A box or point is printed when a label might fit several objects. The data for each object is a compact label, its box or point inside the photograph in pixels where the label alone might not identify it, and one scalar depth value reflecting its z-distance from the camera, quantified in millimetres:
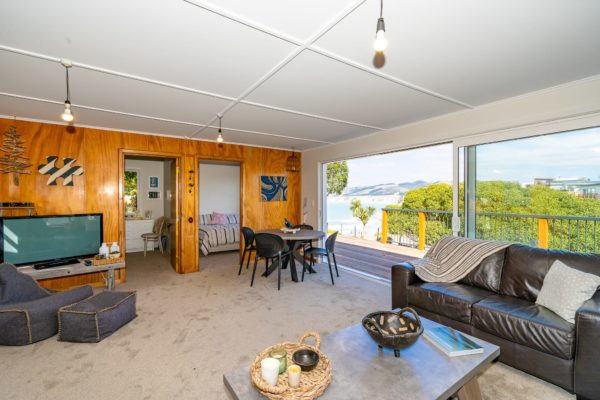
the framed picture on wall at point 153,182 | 7195
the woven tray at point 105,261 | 3607
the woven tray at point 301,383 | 1217
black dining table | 4197
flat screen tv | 3291
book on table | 1610
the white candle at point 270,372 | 1280
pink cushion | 7186
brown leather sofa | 1794
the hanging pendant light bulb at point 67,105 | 2104
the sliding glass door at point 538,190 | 2816
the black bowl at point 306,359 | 1406
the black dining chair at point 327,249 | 4387
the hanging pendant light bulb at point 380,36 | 1244
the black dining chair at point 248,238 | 4633
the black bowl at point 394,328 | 1540
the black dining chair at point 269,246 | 3947
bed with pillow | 6305
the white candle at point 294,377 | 1287
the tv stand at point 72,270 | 3260
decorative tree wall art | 3533
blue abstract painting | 5695
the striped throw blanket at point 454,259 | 2805
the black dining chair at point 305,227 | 5246
